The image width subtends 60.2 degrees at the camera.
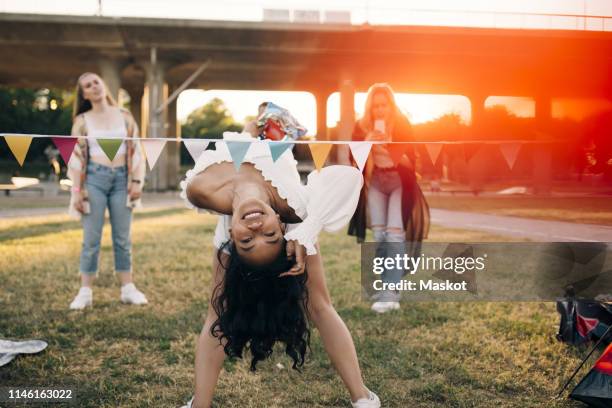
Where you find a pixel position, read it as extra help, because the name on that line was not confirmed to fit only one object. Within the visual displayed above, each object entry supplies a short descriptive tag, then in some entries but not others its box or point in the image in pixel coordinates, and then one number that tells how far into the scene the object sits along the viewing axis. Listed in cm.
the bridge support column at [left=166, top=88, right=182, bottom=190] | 2697
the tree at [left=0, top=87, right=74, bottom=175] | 5262
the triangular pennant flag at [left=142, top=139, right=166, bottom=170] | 339
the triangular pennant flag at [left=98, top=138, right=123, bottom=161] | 337
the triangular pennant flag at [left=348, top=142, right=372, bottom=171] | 339
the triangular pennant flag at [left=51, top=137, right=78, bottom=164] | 341
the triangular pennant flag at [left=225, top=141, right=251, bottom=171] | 239
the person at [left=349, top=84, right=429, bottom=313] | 470
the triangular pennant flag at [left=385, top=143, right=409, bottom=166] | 457
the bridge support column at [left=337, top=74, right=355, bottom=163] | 1985
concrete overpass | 1864
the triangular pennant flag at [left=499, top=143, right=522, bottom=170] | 382
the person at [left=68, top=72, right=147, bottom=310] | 467
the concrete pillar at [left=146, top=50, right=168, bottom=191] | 2170
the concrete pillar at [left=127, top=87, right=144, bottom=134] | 3247
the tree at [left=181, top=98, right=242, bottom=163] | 8006
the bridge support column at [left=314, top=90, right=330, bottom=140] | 2691
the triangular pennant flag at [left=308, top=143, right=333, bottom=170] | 332
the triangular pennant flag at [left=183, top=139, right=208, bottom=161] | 308
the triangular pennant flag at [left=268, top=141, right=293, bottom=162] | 252
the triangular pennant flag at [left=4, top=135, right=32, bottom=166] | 327
